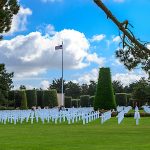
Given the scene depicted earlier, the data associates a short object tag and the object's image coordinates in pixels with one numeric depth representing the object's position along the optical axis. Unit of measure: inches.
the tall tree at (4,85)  2487.7
